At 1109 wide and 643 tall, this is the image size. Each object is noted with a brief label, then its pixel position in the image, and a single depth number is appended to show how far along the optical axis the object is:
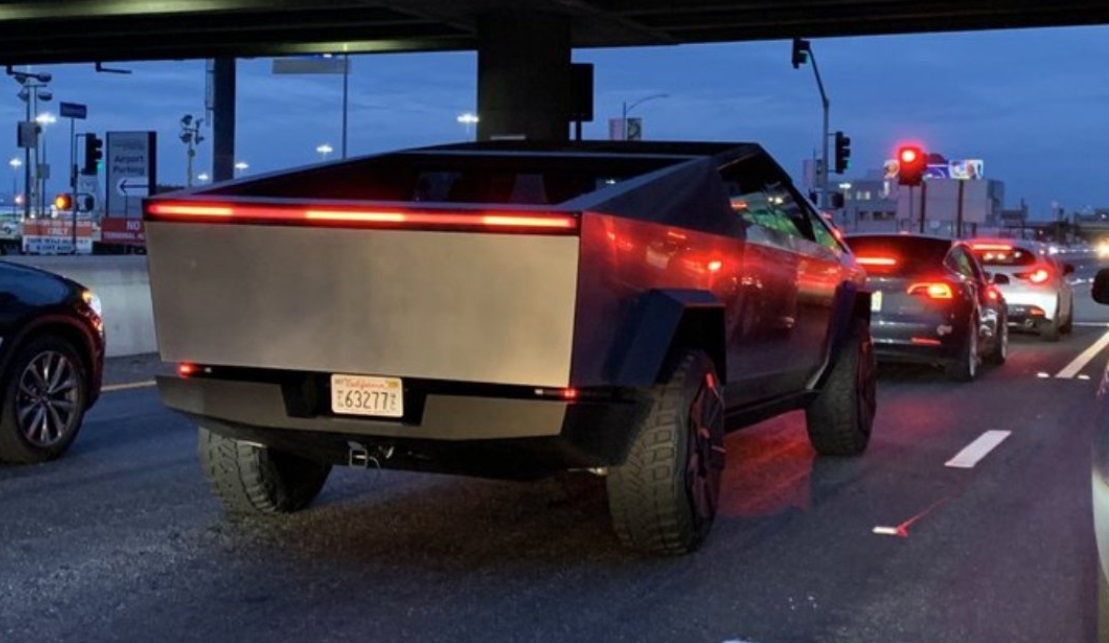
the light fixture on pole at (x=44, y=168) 65.81
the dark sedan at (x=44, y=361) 8.57
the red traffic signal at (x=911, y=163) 36.94
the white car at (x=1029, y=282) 20.31
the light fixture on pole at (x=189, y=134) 52.44
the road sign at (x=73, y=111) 46.62
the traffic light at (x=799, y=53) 36.12
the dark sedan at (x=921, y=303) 14.34
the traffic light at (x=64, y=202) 52.28
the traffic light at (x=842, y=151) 44.38
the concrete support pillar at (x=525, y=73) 26.77
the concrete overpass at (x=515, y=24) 26.38
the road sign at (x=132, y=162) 34.59
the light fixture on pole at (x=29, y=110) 53.00
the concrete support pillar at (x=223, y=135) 32.53
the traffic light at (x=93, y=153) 46.56
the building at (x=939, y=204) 53.44
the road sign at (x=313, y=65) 51.25
